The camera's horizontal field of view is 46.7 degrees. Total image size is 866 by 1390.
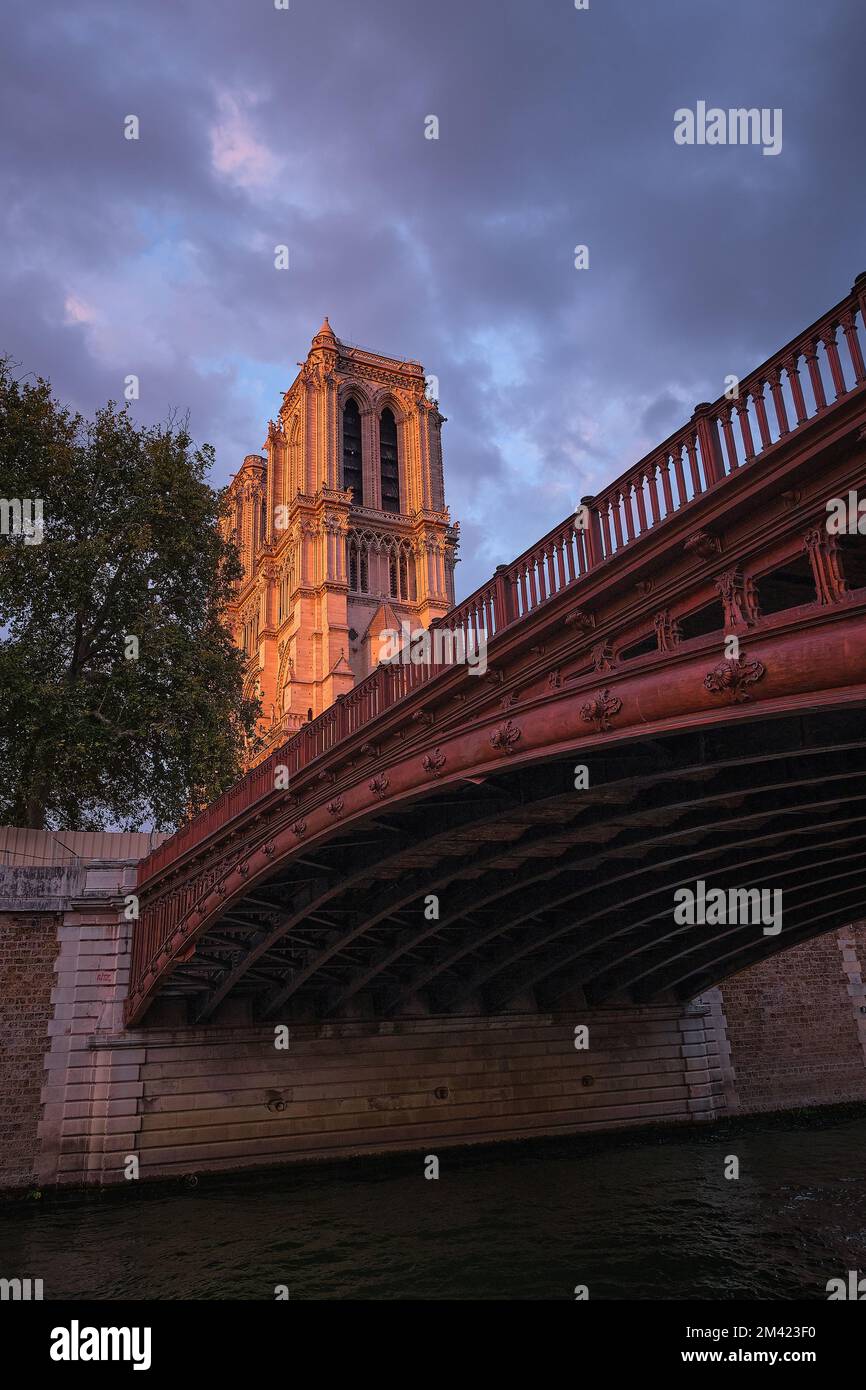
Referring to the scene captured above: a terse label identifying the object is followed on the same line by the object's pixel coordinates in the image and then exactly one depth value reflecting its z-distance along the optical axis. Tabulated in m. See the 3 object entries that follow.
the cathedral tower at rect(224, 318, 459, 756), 61.31
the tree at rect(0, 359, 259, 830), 24.84
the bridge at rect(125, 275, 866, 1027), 7.25
